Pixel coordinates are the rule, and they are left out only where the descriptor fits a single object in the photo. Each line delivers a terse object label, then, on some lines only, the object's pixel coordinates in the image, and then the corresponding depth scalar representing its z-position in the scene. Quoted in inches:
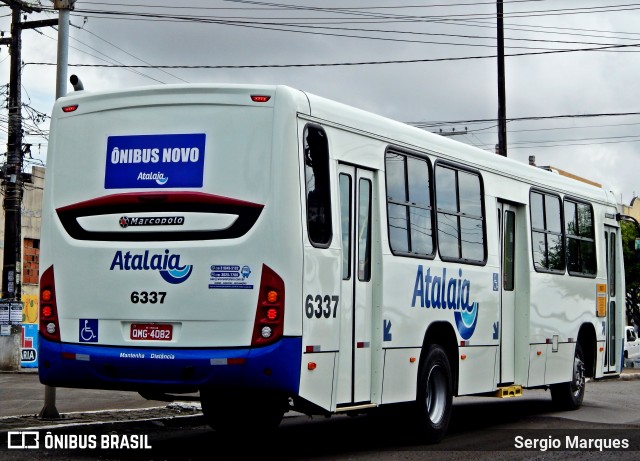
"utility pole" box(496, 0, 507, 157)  1265.1
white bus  404.2
